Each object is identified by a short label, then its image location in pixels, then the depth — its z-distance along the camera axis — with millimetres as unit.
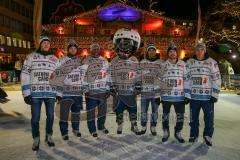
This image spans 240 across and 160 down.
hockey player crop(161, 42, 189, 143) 3913
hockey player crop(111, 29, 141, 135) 4309
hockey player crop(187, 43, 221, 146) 3818
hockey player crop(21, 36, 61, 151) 3629
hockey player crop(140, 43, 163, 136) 4251
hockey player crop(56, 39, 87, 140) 4077
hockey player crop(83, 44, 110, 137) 4201
